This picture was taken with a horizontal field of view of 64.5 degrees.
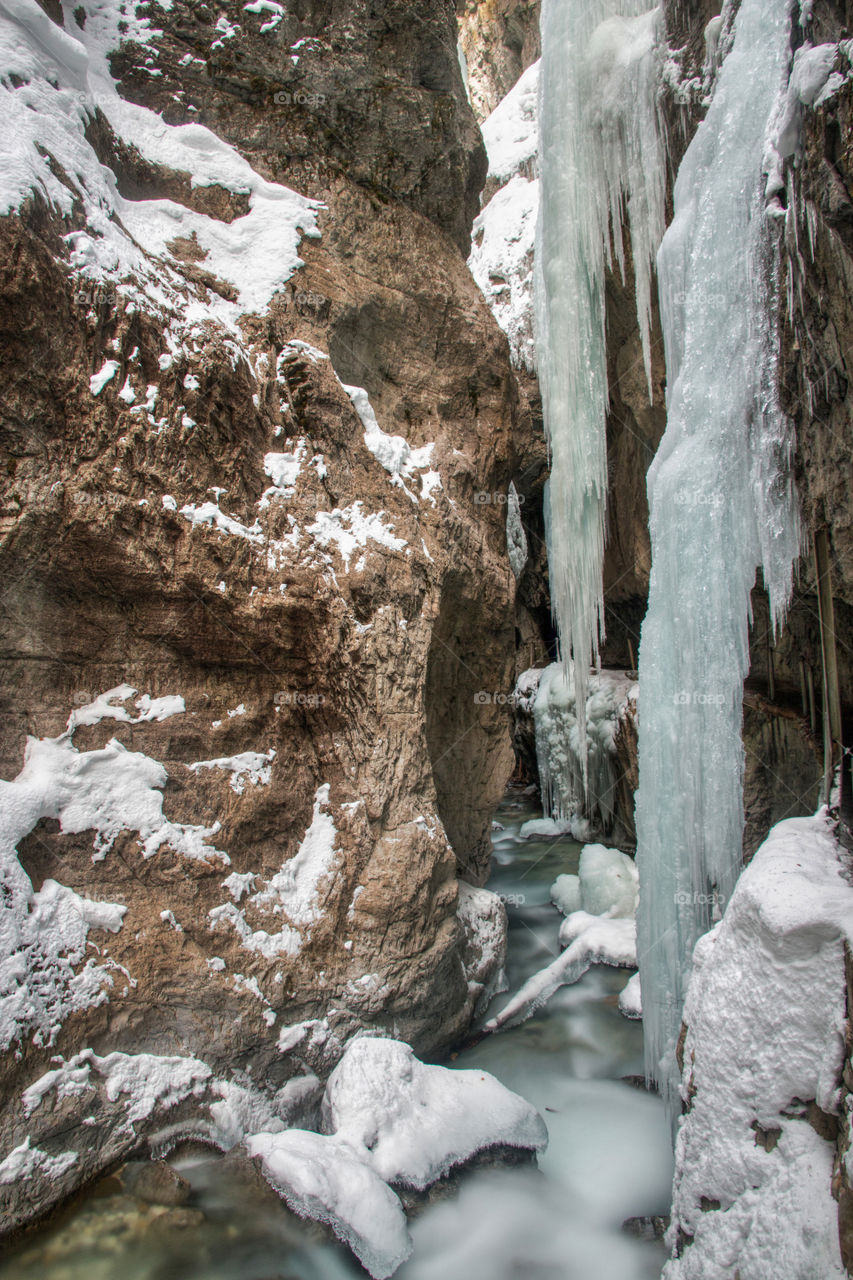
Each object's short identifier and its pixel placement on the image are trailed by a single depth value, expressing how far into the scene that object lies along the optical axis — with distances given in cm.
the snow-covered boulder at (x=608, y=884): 703
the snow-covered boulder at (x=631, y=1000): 538
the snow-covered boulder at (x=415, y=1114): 349
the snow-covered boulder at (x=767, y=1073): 213
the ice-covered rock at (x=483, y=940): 514
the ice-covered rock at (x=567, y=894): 747
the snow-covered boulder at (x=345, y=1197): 309
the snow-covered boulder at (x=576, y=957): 539
